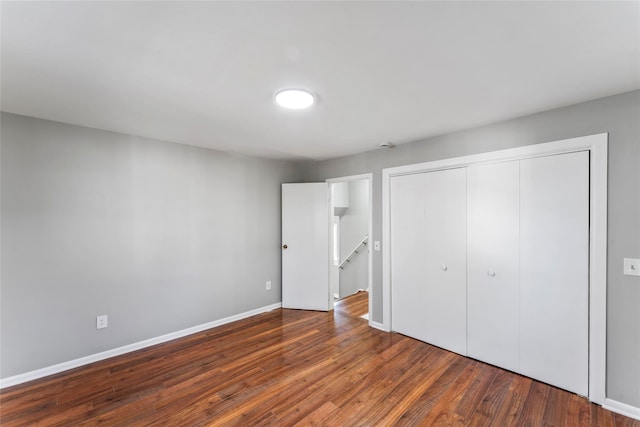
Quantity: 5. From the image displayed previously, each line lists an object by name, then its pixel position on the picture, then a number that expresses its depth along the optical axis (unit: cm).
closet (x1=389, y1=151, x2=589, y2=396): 209
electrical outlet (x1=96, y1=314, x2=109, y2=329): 262
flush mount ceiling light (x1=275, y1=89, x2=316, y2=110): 186
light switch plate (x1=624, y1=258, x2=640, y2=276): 183
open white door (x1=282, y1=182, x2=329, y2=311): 406
